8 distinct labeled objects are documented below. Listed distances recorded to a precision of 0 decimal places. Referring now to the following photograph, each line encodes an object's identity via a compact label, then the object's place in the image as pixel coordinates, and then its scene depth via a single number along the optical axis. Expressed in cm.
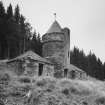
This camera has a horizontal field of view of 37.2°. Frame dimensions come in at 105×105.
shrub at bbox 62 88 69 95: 1218
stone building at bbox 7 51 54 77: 1861
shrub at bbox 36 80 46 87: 1343
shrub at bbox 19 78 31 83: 1430
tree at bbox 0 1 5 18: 3251
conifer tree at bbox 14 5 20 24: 4051
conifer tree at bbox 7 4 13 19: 3453
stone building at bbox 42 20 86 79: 2189
